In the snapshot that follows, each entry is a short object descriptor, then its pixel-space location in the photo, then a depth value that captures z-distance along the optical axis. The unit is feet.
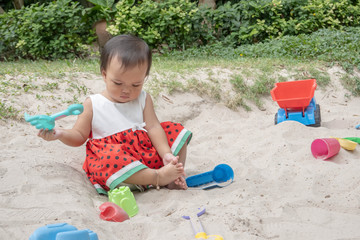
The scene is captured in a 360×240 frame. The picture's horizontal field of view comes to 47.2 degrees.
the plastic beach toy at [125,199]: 7.43
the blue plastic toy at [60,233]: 4.59
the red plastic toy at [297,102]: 12.21
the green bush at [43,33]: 22.66
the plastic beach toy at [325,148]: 9.29
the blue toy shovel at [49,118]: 7.32
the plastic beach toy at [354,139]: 10.27
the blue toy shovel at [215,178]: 9.16
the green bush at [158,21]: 23.54
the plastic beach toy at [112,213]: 6.96
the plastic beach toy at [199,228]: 5.90
